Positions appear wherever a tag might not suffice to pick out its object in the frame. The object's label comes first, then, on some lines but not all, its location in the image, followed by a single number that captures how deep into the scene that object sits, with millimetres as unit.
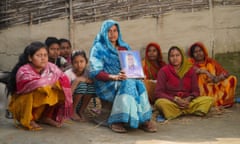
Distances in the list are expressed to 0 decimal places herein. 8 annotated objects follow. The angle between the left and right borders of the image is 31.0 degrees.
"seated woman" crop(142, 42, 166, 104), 7316
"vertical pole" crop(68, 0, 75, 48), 7445
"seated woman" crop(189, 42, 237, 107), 7062
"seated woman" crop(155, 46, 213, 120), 6238
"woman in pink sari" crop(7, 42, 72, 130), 4789
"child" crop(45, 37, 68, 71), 6453
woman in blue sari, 5281
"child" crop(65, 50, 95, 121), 5695
